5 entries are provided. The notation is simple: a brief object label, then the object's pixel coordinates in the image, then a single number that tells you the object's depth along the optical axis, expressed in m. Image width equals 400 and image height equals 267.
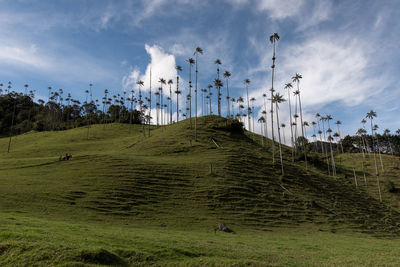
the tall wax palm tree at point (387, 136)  158.52
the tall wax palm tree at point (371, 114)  87.43
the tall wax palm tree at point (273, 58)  58.53
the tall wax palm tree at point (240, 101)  134.38
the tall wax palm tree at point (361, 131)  115.89
